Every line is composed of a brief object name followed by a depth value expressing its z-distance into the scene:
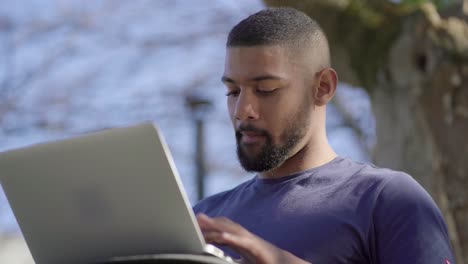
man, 3.67
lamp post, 13.55
